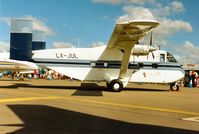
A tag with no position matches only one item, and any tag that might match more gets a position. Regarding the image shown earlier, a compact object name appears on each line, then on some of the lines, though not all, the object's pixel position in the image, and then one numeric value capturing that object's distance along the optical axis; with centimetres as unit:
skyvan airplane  2197
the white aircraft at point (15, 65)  2388
